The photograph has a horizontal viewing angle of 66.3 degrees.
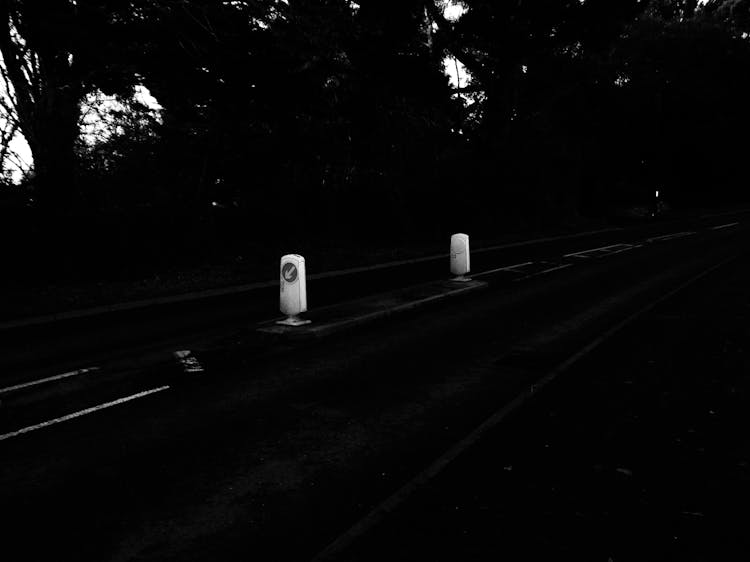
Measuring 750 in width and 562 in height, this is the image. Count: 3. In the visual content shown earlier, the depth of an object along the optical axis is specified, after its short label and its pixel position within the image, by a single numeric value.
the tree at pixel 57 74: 13.98
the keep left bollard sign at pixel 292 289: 9.54
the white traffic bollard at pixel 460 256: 14.39
